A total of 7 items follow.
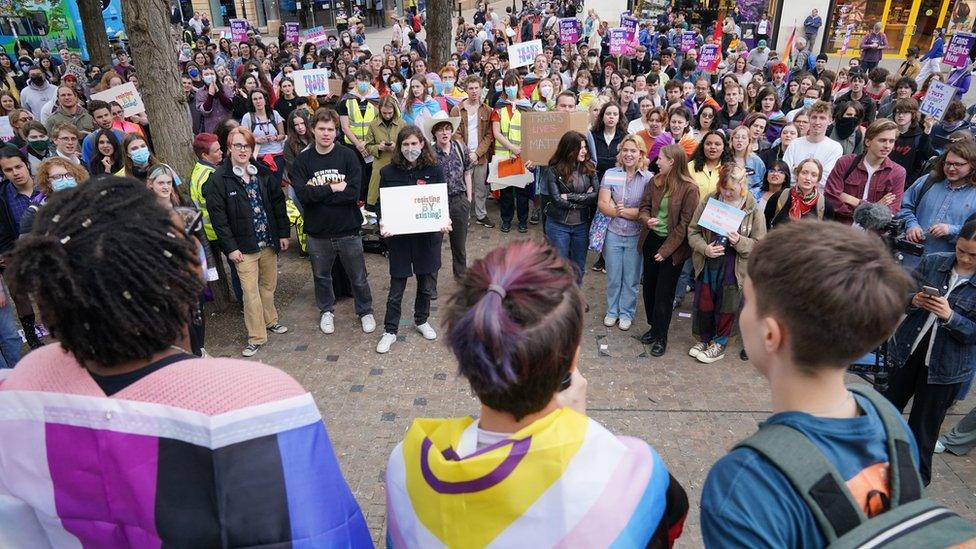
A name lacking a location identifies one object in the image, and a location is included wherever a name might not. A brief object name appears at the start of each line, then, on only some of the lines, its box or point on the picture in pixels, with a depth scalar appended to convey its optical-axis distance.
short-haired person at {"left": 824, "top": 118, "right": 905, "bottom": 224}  5.22
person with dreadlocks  1.29
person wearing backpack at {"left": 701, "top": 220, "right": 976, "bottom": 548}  1.23
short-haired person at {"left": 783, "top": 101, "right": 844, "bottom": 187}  6.10
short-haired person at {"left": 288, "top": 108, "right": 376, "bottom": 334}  5.30
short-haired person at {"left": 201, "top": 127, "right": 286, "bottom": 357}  5.06
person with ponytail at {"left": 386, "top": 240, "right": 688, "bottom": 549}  1.35
